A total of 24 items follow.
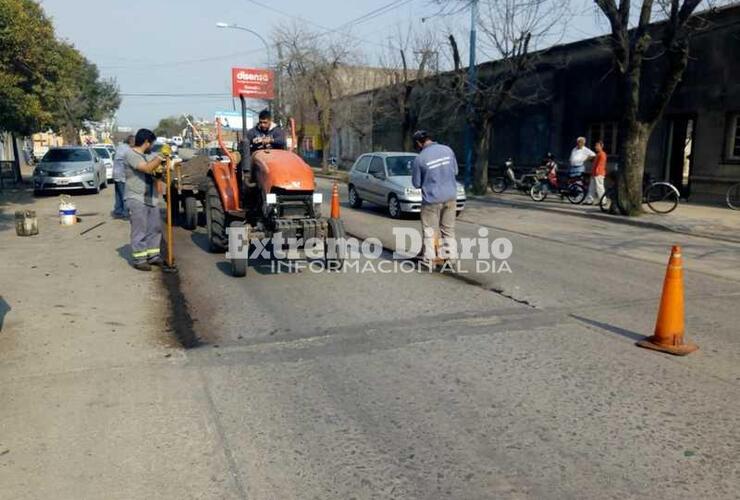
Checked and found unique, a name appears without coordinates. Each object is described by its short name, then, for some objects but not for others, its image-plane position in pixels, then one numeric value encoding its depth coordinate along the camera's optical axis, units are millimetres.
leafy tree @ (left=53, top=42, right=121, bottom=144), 17844
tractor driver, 9125
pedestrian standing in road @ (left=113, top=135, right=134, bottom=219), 13030
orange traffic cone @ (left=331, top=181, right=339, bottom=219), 9837
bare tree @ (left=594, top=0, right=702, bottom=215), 13211
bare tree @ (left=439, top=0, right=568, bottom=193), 19922
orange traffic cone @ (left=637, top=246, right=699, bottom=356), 5203
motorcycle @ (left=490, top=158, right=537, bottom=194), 20530
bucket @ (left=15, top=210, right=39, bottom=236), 11547
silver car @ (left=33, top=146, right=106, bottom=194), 19203
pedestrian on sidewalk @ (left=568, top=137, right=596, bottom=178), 17797
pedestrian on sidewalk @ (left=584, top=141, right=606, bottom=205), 16828
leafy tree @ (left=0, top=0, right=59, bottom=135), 12352
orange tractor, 7984
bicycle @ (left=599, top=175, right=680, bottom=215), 15172
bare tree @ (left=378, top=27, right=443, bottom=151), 27438
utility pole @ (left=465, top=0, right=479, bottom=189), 20859
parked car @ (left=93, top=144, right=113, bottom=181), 24705
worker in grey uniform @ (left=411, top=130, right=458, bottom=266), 8695
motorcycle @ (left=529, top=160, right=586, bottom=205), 18438
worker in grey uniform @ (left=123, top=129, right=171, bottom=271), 8438
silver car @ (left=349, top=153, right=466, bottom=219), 14281
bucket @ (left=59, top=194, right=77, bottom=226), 12883
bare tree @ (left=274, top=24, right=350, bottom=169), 37031
